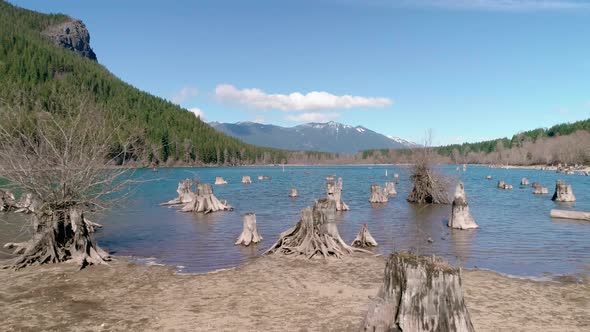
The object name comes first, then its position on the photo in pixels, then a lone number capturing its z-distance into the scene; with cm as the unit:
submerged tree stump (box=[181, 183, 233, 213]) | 3528
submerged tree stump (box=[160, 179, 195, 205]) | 4191
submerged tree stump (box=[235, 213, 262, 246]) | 2136
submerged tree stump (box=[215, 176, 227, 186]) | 7669
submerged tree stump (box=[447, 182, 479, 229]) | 2608
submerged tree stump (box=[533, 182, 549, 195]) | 5238
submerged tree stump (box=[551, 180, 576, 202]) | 4356
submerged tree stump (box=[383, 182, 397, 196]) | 5009
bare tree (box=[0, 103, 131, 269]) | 1568
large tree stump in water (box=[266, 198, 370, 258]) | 1727
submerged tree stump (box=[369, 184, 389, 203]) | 4291
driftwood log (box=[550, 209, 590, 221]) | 2925
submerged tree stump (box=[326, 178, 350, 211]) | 3581
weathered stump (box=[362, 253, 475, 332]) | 701
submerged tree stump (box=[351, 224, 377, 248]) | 2042
